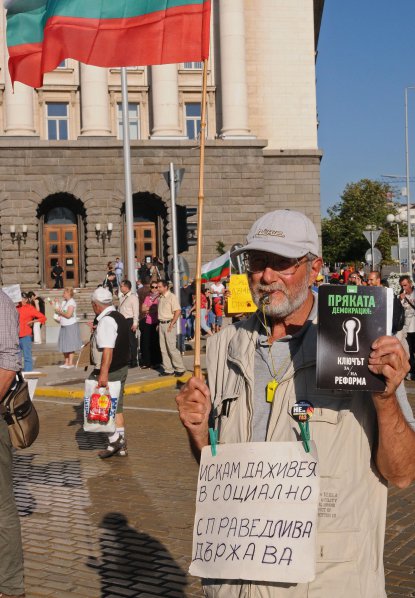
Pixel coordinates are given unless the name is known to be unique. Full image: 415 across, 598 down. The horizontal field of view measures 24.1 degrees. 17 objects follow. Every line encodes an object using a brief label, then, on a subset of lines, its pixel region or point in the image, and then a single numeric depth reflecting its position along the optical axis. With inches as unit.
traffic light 790.6
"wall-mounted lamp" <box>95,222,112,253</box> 1761.8
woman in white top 817.5
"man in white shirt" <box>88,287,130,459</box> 402.0
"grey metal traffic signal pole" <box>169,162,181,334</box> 783.7
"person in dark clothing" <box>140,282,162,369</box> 805.9
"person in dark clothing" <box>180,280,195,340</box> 1115.2
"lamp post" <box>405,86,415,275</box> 2059.5
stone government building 1763.0
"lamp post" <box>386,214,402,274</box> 1502.7
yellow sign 664.4
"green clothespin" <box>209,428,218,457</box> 126.4
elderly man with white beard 116.8
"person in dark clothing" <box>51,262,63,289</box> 1754.4
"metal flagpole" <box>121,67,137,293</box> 940.6
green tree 3127.5
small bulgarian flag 888.9
